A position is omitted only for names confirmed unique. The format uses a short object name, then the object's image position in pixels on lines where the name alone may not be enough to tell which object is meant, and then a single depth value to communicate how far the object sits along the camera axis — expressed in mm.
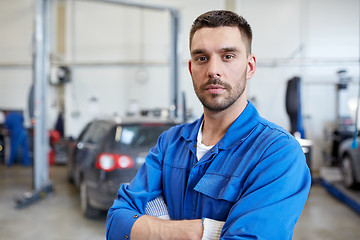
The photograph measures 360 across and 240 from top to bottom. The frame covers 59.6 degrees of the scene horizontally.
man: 941
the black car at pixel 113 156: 3404
